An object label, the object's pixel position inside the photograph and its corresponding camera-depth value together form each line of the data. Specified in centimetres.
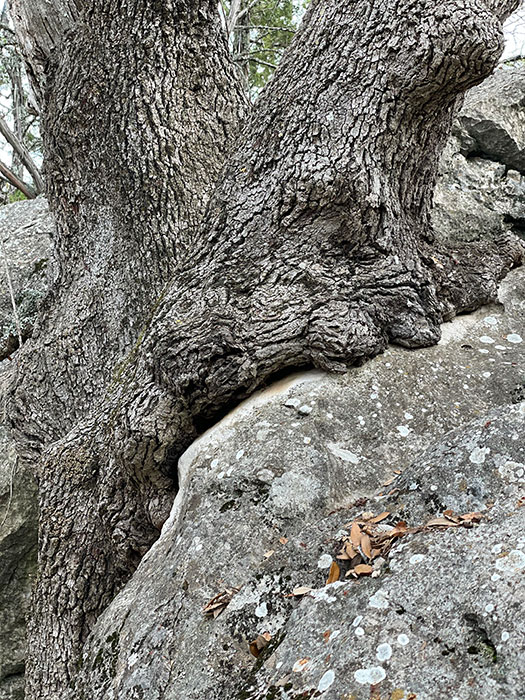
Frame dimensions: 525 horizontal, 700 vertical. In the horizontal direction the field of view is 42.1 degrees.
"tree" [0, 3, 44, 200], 843
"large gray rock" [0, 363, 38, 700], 416
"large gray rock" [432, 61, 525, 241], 464
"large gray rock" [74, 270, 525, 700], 155
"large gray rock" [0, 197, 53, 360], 516
